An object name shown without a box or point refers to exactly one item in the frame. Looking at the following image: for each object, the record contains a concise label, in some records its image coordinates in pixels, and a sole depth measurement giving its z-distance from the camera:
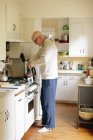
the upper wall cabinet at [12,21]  3.19
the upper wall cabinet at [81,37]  4.55
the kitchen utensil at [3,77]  3.04
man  3.00
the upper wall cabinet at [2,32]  2.87
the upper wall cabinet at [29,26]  4.45
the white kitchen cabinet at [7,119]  2.21
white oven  2.96
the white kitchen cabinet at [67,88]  4.68
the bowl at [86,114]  3.30
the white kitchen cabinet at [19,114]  2.60
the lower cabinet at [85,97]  3.33
